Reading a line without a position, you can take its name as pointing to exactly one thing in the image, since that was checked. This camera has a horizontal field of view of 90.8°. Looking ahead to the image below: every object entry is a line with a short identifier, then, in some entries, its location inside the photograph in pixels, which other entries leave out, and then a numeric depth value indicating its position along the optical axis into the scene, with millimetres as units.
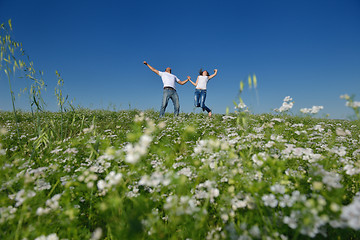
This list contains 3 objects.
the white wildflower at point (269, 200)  1635
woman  10641
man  9656
